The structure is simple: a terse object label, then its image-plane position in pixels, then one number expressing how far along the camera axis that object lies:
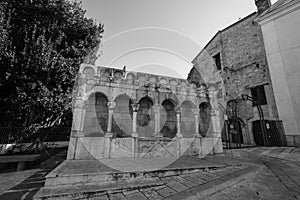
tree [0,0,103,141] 7.02
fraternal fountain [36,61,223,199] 4.82
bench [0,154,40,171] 4.71
